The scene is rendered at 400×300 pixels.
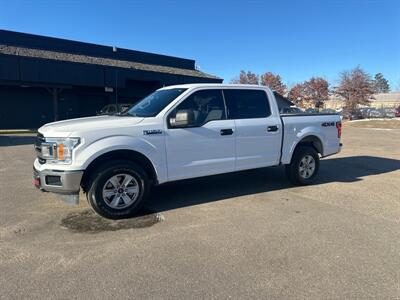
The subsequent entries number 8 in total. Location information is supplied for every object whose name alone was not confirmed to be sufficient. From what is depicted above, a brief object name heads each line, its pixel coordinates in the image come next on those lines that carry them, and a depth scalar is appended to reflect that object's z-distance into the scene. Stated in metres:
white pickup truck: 4.87
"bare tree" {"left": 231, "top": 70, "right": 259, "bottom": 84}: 77.56
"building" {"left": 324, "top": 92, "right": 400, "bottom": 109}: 94.19
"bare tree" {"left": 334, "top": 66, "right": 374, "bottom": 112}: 58.22
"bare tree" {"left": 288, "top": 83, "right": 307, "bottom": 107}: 70.00
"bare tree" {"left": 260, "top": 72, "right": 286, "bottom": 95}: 72.25
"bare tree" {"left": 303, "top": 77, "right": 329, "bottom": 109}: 67.50
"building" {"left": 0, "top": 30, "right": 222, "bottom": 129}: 24.75
